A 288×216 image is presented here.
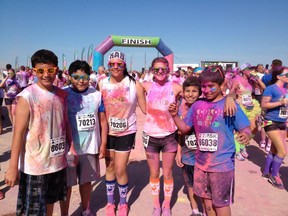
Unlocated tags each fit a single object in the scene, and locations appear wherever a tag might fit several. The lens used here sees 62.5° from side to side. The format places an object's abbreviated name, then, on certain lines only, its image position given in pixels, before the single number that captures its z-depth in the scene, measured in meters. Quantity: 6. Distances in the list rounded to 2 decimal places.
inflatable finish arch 15.78
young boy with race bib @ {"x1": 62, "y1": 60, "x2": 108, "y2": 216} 2.68
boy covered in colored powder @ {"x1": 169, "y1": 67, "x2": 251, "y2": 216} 2.21
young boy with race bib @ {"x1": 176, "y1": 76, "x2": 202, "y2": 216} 2.80
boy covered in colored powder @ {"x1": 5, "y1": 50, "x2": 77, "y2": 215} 2.03
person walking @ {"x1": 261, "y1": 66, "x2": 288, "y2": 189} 3.94
